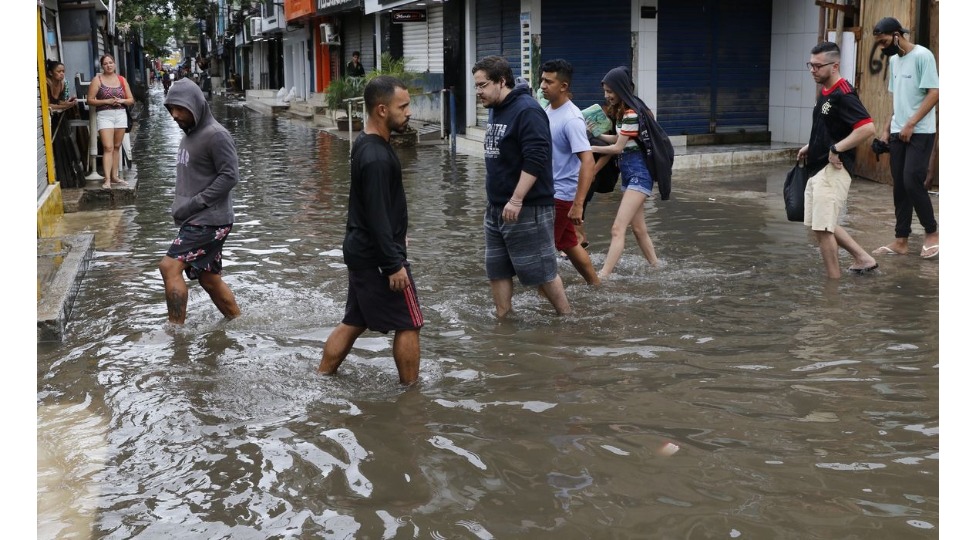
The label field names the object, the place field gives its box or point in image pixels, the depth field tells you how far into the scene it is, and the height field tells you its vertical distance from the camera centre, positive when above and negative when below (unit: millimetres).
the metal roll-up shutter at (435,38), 23578 +1933
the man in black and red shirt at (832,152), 7309 -290
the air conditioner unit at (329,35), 34062 +2893
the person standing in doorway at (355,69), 25938 +1316
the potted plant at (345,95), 23594 +589
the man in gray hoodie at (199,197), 6461 -495
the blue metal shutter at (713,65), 17219 +882
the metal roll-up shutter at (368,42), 30438 +2420
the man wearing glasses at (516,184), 6223 -423
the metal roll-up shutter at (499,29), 18391 +1691
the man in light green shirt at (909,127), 8070 -115
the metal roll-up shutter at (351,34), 32656 +2890
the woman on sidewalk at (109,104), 12391 +227
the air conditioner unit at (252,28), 50094 +4876
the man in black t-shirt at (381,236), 4977 -595
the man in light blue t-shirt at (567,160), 6918 -313
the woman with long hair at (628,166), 7770 -397
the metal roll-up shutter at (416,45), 24906 +1872
